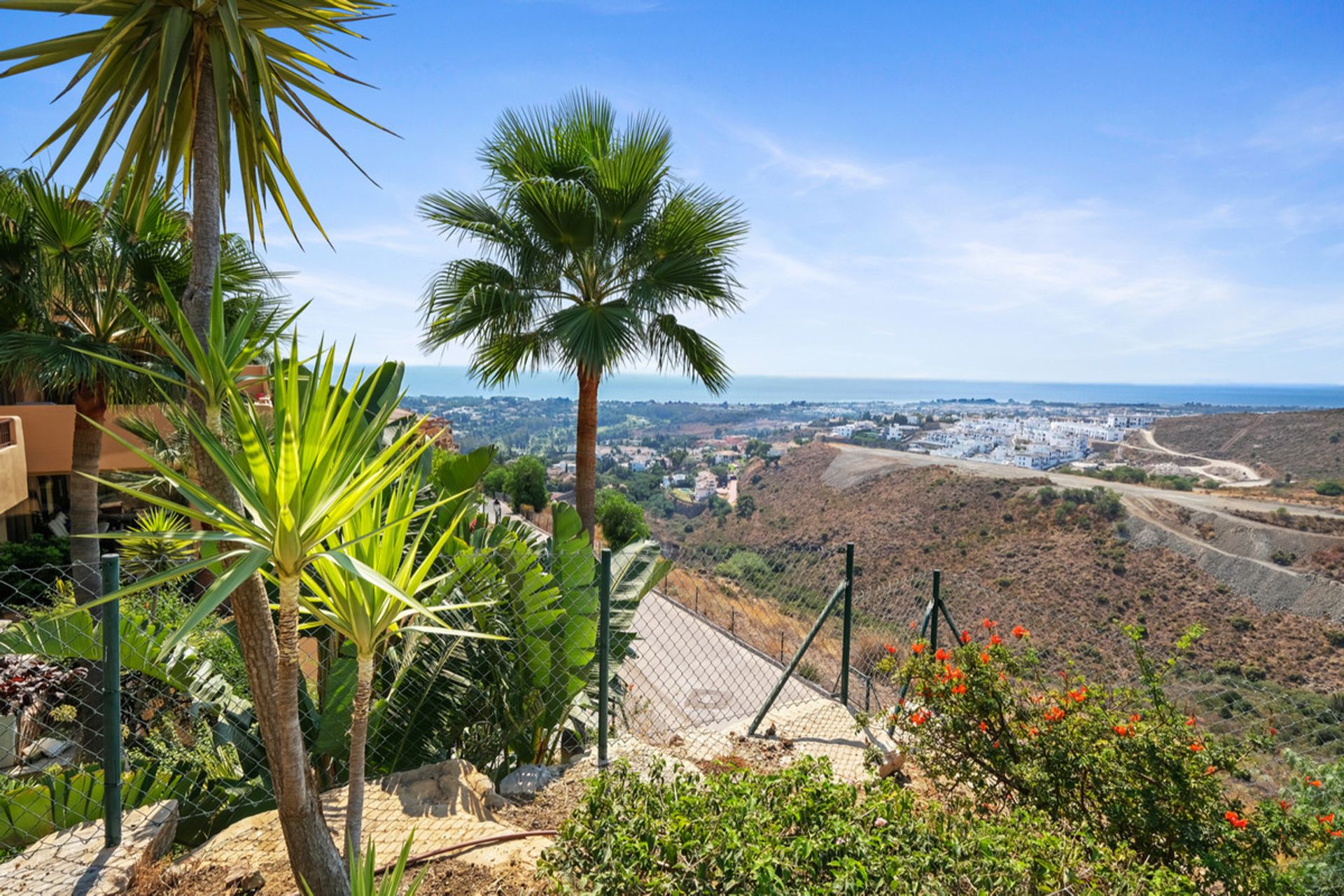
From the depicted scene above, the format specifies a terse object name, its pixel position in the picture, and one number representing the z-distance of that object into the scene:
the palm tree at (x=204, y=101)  2.39
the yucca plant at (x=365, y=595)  2.28
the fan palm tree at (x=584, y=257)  7.27
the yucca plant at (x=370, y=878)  2.19
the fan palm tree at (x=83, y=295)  7.29
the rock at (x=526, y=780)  3.91
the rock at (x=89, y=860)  2.62
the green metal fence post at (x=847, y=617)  5.31
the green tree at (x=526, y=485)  28.81
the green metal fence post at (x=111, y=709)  2.93
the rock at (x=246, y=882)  2.71
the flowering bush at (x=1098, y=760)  3.03
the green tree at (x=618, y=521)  22.80
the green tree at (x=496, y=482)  29.66
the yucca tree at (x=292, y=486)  1.92
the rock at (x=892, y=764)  4.67
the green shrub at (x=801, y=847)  2.08
